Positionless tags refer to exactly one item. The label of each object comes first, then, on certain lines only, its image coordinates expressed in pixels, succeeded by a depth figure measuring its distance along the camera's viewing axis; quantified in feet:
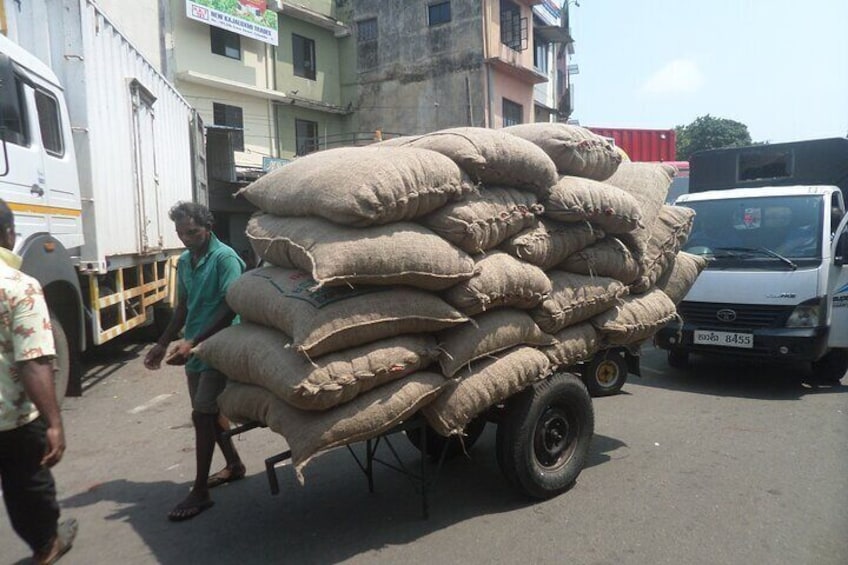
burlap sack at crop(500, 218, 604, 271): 10.55
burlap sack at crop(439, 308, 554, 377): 9.42
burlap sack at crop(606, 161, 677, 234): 13.34
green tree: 131.03
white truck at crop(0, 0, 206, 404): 14.29
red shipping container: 53.31
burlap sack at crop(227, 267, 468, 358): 8.32
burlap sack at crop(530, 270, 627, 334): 10.78
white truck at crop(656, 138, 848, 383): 17.80
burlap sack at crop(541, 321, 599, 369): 11.04
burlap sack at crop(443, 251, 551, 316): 9.50
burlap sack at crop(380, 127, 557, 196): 9.97
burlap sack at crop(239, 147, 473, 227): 8.74
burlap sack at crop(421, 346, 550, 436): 9.36
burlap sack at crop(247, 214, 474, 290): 8.46
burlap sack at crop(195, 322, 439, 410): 8.05
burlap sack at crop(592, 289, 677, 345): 11.78
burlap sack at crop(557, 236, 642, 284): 11.59
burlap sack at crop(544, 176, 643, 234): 11.12
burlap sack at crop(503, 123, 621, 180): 11.80
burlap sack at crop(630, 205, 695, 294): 12.70
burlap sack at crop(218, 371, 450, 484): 8.14
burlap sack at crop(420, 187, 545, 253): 9.58
